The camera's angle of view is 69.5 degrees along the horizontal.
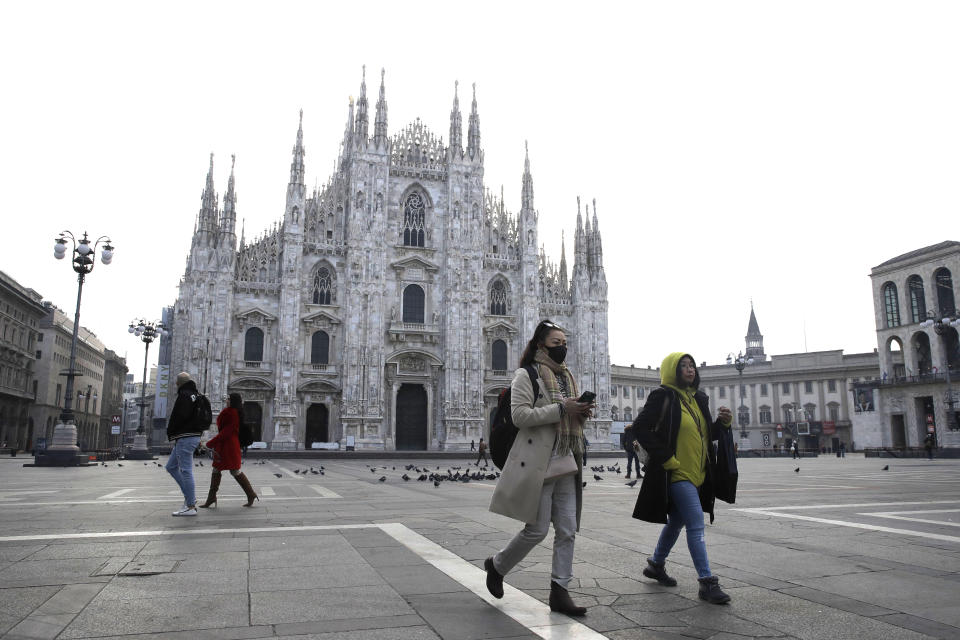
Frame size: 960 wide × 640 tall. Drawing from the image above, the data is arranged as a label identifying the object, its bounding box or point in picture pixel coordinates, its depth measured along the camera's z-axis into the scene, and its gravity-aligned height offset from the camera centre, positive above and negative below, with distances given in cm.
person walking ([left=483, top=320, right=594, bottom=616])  434 -32
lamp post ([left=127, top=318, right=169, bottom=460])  2995 +389
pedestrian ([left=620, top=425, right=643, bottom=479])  1498 -75
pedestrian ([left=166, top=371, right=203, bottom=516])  880 -13
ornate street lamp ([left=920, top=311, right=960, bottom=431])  3359 +519
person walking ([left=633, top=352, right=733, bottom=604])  487 -20
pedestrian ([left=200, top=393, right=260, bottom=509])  980 -26
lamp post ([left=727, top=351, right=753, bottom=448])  4155 +381
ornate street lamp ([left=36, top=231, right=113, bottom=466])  2131 +23
